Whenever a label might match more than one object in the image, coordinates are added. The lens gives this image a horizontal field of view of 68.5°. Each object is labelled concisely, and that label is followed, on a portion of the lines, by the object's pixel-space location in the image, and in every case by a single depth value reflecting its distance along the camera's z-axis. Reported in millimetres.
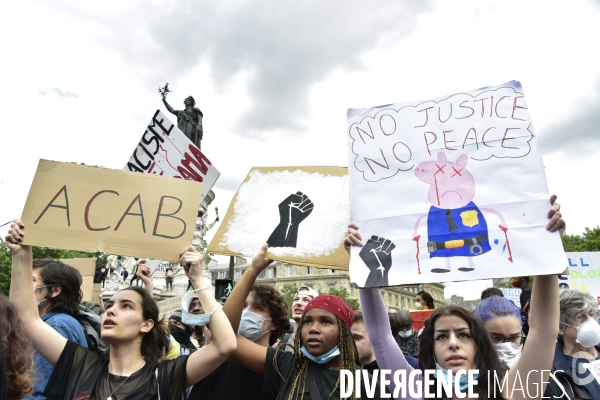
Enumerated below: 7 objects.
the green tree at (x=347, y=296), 48381
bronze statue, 25656
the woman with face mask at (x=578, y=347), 2779
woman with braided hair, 2482
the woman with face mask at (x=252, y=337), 2799
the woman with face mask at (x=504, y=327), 2799
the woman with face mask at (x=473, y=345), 2125
